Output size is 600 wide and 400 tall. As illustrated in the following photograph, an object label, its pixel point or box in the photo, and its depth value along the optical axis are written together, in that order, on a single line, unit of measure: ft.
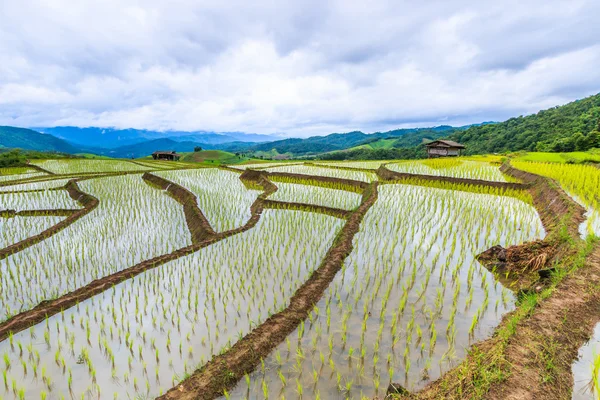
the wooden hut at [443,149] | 94.12
